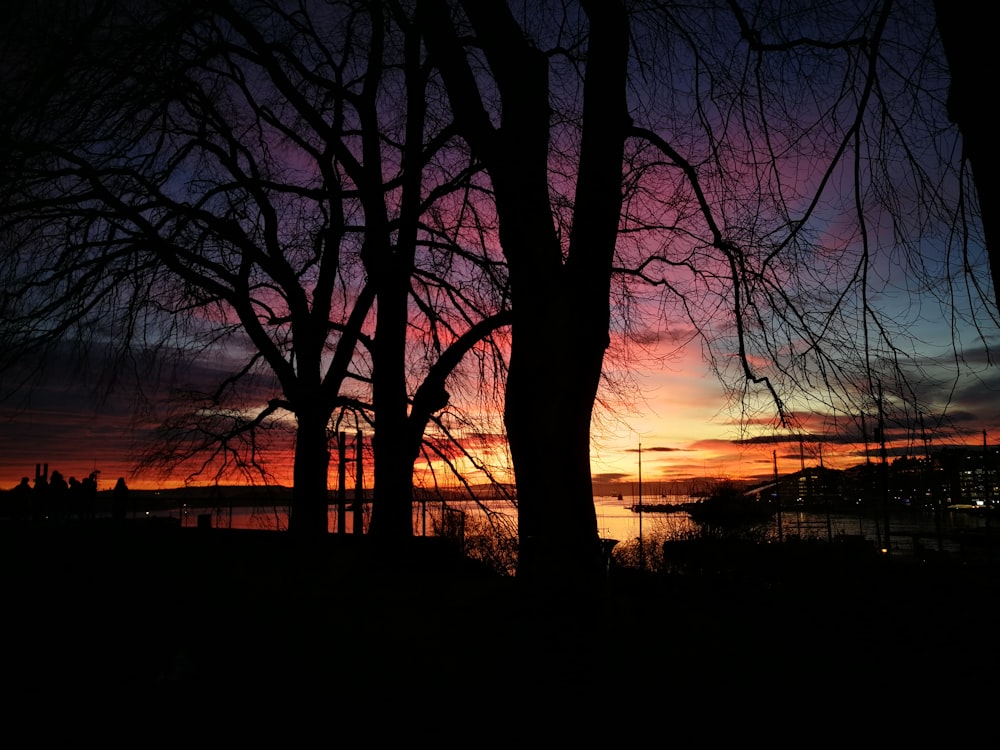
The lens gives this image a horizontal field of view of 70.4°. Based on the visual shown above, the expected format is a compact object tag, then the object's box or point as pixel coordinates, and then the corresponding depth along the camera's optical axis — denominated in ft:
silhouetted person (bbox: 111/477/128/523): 74.71
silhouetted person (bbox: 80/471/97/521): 76.23
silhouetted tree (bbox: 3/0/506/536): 17.47
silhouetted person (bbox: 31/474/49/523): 72.49
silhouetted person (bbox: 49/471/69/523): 73.20
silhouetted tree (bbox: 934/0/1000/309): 7.62
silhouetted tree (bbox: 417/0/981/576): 15.25
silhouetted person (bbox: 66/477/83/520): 77.20
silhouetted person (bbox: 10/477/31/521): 72.74
